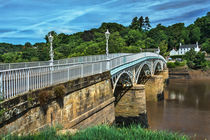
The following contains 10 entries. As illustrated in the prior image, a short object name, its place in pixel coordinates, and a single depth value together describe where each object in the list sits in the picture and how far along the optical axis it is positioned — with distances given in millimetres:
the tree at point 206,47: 90700
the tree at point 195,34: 107481
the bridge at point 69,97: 7293
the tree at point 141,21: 127562
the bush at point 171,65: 65150
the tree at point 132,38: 78125
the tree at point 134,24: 114212
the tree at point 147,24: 128888
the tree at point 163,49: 80800
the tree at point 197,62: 63906
